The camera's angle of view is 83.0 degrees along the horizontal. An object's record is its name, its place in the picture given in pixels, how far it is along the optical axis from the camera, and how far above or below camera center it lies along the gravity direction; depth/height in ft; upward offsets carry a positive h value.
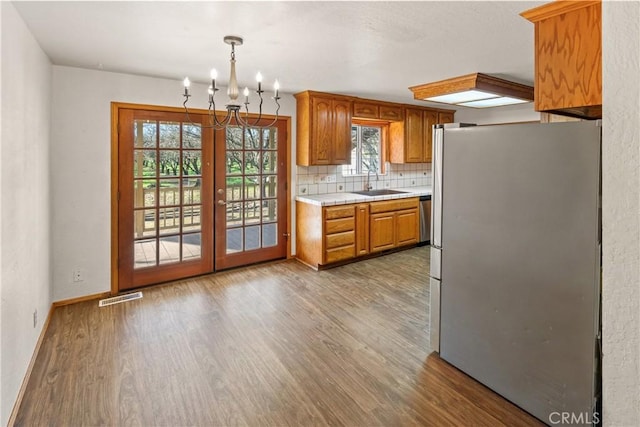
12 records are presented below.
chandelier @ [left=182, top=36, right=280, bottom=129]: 7.59 +2.44
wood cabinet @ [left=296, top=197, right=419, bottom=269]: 14.53 -1.44
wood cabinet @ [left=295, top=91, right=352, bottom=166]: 14.89 +2.85
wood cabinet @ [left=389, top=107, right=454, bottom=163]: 18.72 +3.19
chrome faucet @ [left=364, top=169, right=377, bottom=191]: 18.54 +0.58
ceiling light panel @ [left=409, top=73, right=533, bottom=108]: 12.12 +3.86
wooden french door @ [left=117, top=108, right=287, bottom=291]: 12.15 -0.03
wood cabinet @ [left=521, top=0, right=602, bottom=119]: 5.54 +2.29
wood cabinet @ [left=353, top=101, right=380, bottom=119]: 16.35 +4.00
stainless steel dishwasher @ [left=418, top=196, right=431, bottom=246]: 18.11 -1.10
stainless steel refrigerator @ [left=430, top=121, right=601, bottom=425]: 5.63 -1.15
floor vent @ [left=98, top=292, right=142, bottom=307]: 11.27 -3.35
